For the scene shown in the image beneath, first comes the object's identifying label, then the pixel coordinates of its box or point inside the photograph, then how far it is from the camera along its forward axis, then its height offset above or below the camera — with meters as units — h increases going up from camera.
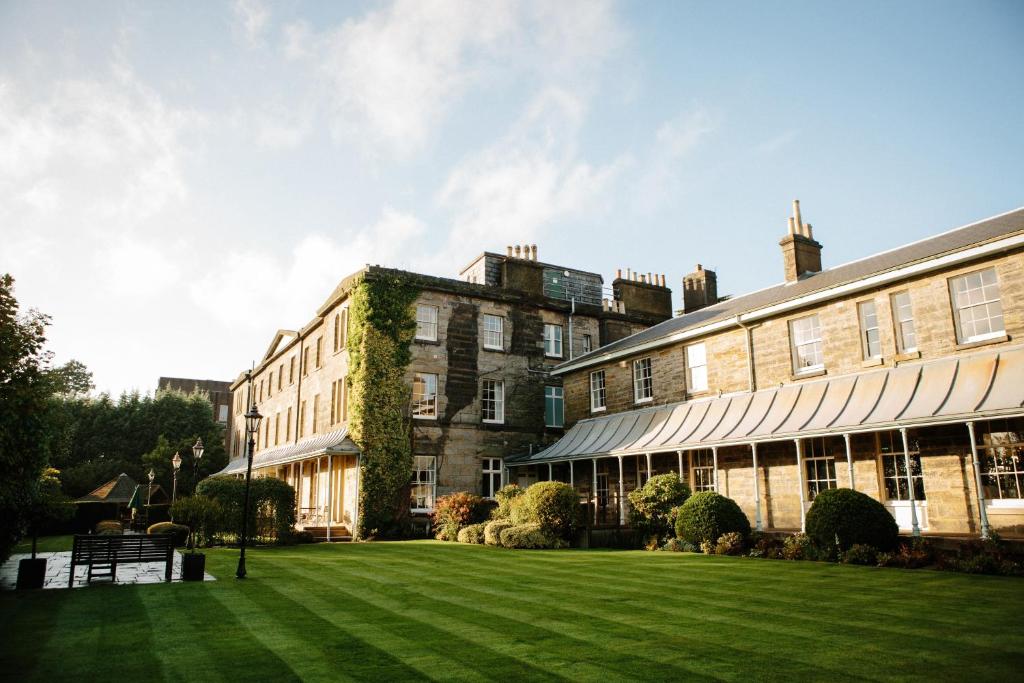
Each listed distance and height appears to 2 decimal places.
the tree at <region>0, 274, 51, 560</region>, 10.37 +1.33
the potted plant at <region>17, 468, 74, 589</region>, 11.95 -1.15
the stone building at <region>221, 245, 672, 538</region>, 27.81 +4.99
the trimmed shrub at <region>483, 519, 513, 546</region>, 21.20 -1.39
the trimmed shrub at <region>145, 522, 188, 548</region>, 21.77 -1.22
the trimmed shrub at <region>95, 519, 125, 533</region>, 27.50 -1.40
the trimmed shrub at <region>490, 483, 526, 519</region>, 23.02 -0.45
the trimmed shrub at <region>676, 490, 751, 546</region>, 17.52 -0.95
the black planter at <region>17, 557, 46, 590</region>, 11.93 -1.35
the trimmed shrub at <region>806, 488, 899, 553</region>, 14.23 -0.90
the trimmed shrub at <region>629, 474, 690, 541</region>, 19.86 -0.60
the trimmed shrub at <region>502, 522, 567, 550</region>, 20.39 -1.57
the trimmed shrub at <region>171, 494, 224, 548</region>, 19.48 -0.65
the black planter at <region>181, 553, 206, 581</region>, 12.95 -1.43
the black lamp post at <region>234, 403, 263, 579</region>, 15.07 +1.49
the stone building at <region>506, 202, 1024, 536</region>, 15.15 +2.35
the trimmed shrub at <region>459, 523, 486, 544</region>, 22.58 -1.57
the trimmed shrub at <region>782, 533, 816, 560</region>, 15.15 -1.51
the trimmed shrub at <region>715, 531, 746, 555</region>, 16.89 -1.54
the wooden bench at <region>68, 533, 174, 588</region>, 12.97 -1.11
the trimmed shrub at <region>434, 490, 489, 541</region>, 24.49 -0.95
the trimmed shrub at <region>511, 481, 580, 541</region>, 20.88 -0.72
